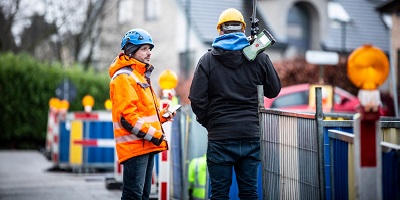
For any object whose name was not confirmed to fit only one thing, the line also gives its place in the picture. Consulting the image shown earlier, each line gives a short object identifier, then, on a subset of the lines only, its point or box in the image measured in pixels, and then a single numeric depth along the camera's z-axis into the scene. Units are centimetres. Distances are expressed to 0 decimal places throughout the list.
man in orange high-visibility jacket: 1168
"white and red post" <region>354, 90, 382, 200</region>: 824
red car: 3081
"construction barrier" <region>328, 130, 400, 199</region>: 879
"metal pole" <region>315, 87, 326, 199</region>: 1069
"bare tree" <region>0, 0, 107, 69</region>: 5877
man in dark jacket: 1093
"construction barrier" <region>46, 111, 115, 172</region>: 2851
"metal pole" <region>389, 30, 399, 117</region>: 3147
